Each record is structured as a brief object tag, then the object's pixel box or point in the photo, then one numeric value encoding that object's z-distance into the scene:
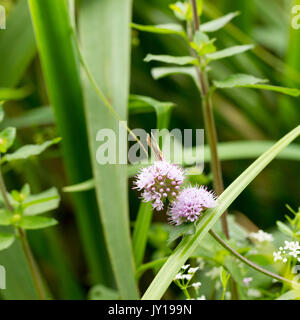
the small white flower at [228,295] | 0.58
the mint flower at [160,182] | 0.49
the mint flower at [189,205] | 0.49
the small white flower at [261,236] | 0.57
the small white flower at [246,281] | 0.56
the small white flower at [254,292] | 0.58
